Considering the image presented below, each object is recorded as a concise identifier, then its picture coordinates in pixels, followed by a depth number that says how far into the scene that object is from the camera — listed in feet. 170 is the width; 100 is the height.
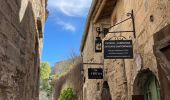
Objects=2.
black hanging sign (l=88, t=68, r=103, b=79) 29.67
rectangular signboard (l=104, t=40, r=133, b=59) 19.88
